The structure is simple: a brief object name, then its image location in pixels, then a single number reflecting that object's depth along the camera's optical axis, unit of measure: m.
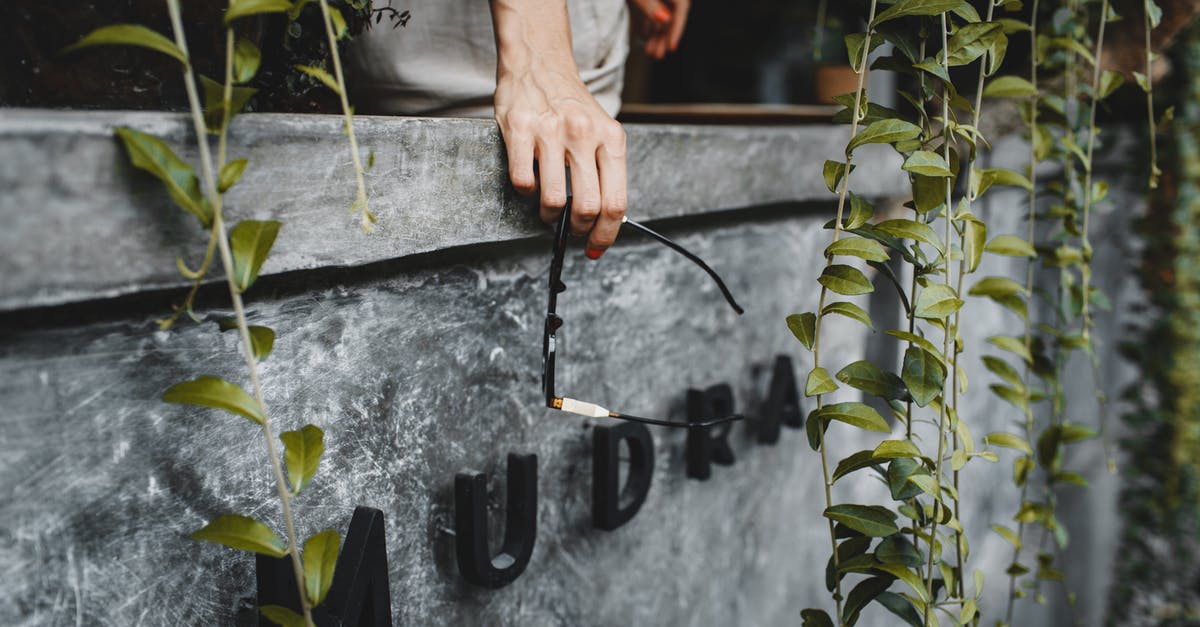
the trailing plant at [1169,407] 3.12
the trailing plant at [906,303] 0.90
